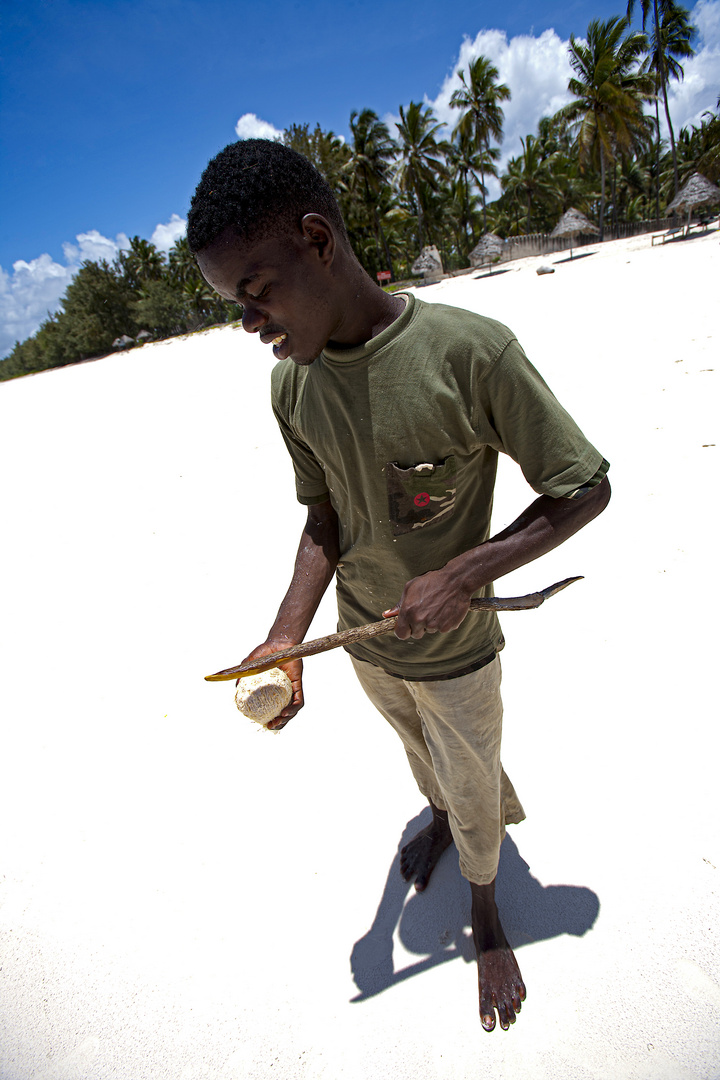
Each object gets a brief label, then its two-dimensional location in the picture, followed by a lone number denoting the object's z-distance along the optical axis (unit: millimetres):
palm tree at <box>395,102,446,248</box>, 27344
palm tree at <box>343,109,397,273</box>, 27094
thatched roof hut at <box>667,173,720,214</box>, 16500
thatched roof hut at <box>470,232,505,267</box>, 21453
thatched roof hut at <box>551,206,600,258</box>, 20516
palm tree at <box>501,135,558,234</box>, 31266
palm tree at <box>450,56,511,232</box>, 28297
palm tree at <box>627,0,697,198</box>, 25234
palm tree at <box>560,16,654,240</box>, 22844
